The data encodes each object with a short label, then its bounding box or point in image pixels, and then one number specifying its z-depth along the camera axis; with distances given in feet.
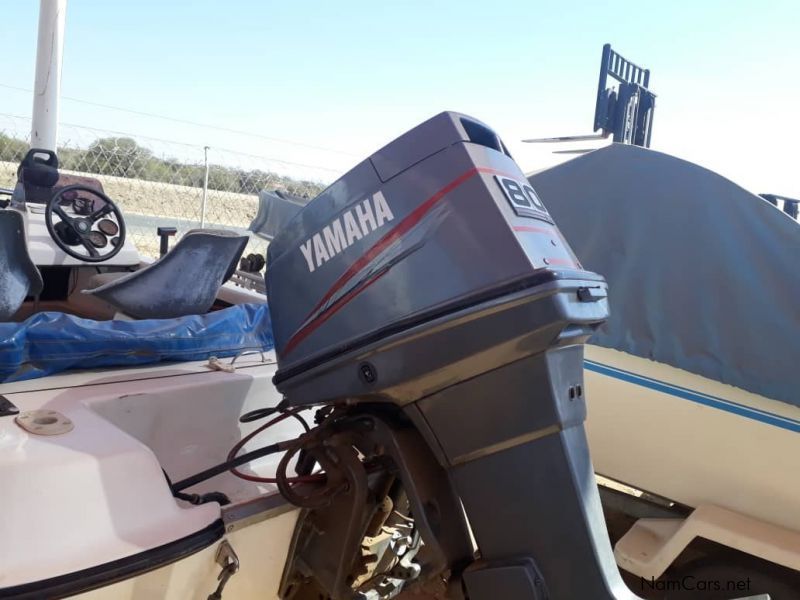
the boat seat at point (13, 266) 6.42
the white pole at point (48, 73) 15.84
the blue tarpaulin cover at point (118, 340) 5.14
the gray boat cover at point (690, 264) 8.43
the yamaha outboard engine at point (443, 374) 3.99
